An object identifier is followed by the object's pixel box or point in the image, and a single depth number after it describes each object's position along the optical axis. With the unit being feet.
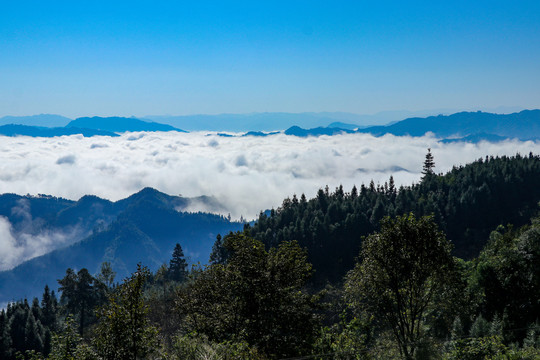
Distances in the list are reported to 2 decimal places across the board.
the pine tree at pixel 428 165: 564.71
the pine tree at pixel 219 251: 423.56
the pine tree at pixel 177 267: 467.52
